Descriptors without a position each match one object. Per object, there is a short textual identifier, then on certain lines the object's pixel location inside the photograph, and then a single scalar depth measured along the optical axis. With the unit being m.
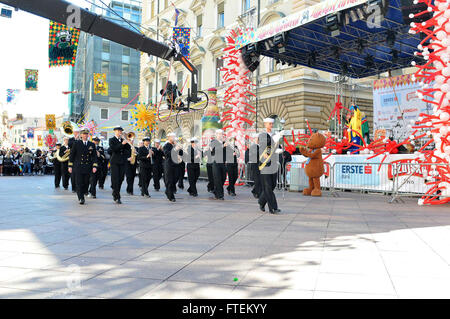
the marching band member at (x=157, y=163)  13.90
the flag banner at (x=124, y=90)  47.05
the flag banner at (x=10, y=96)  49.00
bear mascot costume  12.50
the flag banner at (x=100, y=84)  38.31
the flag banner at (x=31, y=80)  32.69
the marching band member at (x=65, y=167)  14.86
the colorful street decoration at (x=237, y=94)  16.08
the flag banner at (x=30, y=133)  75.40
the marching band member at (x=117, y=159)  10.43
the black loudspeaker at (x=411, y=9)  10.55
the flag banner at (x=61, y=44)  13.50
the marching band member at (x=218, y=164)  11.67
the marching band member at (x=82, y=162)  10.09
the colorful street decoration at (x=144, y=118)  24.84
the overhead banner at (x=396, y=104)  16.55
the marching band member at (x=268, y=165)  8.48
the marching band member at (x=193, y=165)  12.91
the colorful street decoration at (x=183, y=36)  23.48
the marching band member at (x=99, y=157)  14.30
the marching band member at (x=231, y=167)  12.64
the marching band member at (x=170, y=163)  11.17
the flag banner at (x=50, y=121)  47.78
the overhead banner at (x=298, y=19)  11.05
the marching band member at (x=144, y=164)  12.73
